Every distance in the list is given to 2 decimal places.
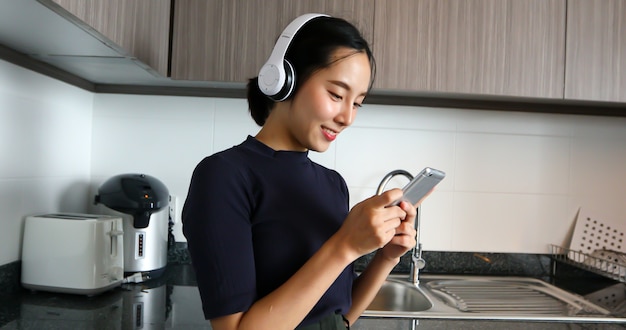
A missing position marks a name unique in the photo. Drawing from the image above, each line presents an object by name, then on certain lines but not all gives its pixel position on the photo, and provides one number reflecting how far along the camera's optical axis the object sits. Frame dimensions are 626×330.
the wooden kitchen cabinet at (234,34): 1.47
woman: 0.73
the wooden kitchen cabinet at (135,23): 0.97
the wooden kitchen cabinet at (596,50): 1.52
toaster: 1.35
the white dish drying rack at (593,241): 1.76
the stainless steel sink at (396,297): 1.61
